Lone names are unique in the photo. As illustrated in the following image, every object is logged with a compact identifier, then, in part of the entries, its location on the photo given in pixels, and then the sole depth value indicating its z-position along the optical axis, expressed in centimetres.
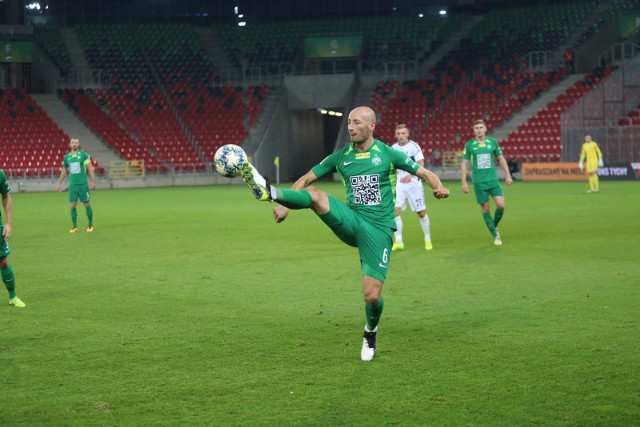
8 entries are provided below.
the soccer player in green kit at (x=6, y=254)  1022
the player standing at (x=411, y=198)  1642
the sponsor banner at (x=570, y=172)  4159
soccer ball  702
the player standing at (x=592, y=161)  3309
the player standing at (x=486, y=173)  1684
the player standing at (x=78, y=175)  2177
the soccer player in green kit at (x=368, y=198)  777
